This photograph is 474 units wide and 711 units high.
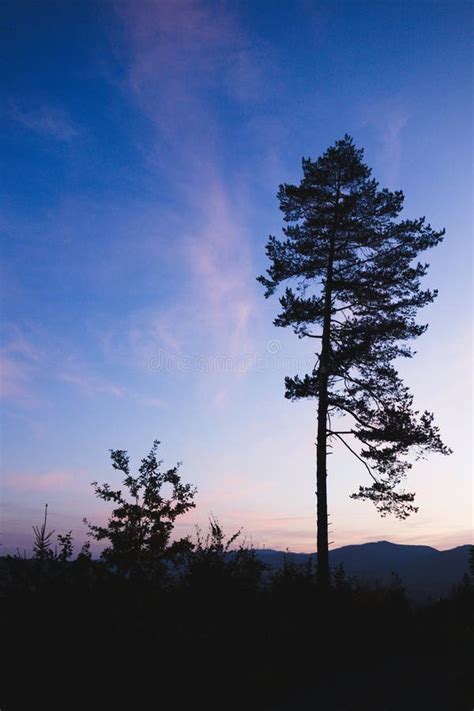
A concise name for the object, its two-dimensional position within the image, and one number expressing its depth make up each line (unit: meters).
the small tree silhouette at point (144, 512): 18.98
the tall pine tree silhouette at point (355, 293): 15.41
